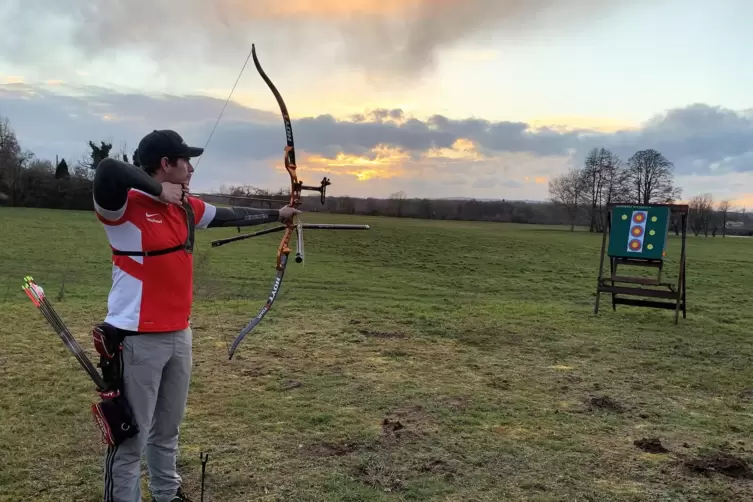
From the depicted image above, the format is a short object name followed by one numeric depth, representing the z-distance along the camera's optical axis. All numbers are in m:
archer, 2.62
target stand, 9.64
